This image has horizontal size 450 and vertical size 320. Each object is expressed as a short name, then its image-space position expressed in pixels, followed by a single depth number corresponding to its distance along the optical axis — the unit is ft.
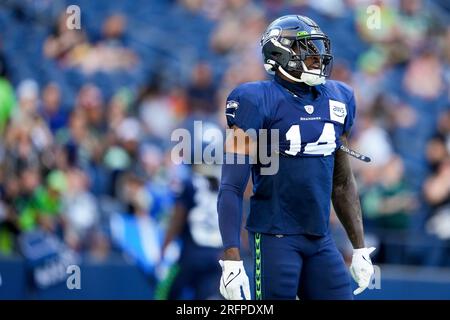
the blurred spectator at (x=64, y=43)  73.25
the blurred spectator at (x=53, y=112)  68.49
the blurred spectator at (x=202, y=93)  67.46
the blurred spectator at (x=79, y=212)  62.90
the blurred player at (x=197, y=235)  51.26
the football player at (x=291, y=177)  31.91
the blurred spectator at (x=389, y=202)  57.31
